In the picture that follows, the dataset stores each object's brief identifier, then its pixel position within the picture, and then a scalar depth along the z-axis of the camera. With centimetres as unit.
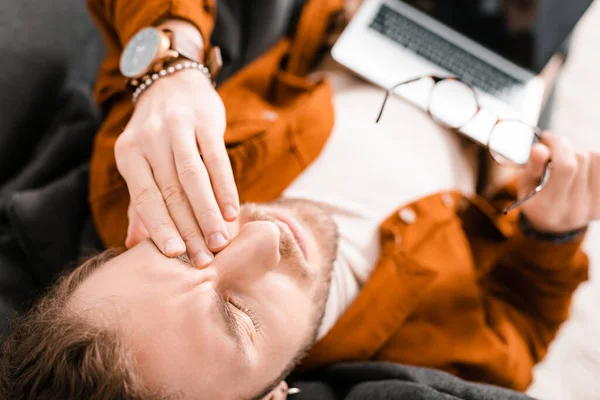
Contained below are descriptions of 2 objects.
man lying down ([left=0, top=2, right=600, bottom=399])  49
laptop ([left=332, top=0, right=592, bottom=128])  86
